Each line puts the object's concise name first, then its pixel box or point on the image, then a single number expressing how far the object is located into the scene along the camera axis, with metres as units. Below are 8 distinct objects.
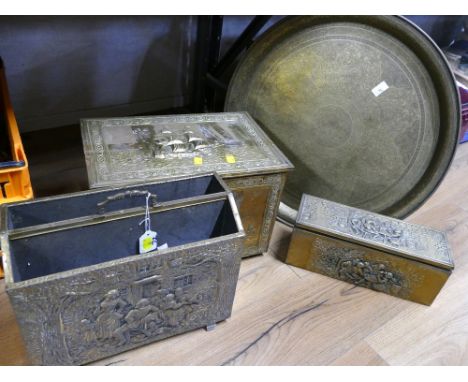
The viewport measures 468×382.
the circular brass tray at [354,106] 1.16
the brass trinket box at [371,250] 1.08
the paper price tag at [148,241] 0.90
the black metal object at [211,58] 1.50
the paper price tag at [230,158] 1.05
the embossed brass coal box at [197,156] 0.97
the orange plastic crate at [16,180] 0.95
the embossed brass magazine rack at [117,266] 0.74
